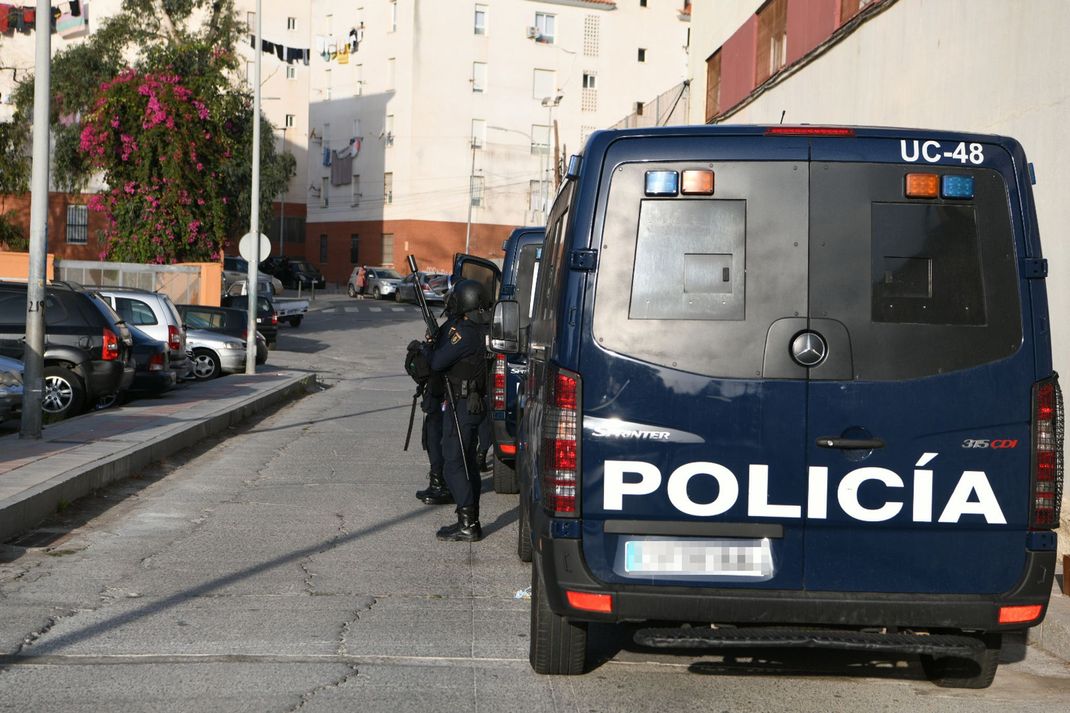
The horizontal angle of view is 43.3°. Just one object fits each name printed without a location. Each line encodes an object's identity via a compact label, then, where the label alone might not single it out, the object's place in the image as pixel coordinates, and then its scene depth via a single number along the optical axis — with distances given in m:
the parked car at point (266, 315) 34.41
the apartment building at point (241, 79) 53.50
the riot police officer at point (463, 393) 8.91
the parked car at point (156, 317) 21.45
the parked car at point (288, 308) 41.78
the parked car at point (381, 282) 61.88
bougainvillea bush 35.28
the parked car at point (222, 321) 28.33
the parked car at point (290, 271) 66.62
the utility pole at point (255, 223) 26.50
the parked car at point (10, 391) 13.99
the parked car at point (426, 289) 56.25
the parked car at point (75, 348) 17.06
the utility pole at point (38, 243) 12.71
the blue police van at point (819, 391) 4.95
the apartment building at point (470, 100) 69.25
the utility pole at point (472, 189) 70.25
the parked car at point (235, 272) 47.53
